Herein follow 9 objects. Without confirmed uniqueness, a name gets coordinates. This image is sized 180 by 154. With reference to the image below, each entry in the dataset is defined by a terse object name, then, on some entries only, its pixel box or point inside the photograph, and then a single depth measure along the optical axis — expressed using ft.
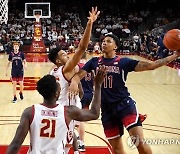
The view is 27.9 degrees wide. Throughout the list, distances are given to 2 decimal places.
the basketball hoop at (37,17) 75.20
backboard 78.95
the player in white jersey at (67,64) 11.91
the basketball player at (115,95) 13.76
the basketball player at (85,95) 17.88
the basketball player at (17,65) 29.01
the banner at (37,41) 74.38
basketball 14.40
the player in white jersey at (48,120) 8.96
